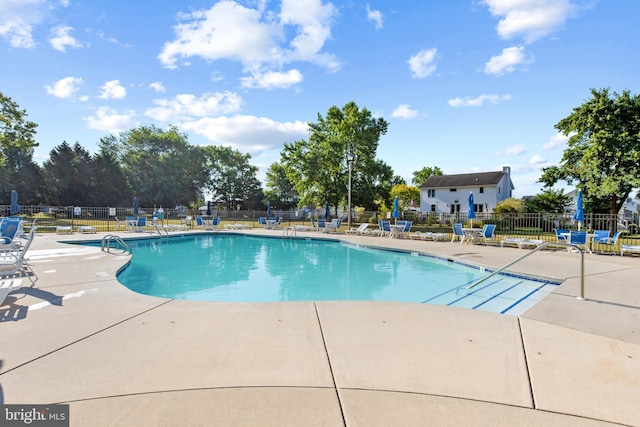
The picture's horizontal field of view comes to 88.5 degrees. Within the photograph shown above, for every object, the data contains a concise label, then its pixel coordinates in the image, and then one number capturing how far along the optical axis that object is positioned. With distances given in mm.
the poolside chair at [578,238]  11133
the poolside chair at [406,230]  17375
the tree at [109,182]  36531
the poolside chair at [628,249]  10288
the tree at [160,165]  41531
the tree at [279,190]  48656
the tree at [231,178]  48594
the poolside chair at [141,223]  17547
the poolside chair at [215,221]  21836
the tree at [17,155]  29922
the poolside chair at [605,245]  11367
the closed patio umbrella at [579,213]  12695
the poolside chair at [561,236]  12340
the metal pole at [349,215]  20062
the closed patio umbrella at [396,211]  19234
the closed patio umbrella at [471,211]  15320
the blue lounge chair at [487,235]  13815
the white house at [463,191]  36500
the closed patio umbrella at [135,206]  21281
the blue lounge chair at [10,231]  7876
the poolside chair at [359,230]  18878
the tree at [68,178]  34750
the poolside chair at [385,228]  17656
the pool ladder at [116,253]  9427
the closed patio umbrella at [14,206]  15944
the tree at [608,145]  19172
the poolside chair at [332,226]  20350
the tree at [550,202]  27156
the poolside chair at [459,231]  14316
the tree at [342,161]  28188
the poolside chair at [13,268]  5582
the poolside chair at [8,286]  4923
